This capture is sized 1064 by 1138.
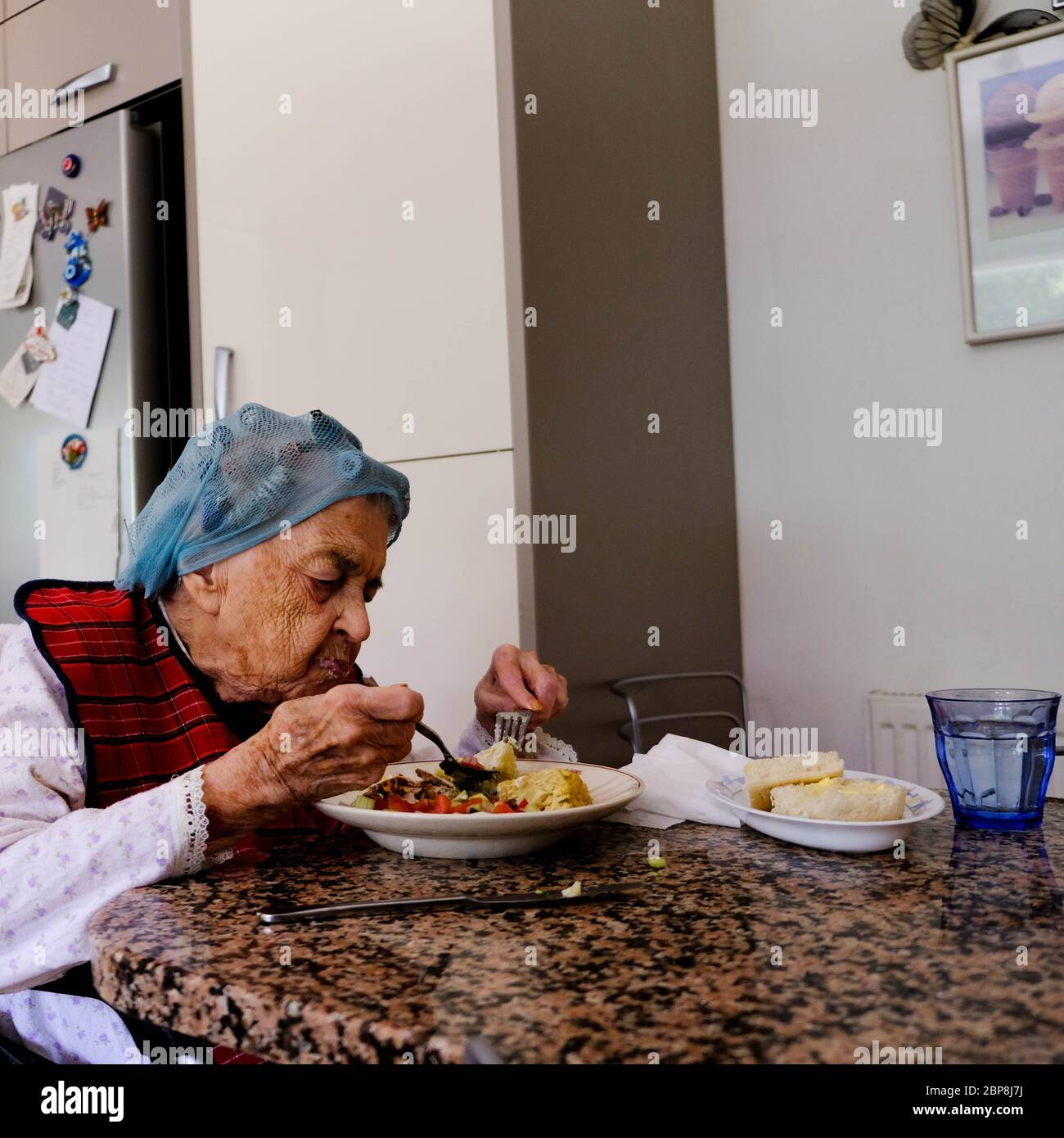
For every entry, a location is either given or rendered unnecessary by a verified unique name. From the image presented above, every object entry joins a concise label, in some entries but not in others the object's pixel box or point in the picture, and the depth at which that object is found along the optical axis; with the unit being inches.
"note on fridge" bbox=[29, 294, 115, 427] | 96.3
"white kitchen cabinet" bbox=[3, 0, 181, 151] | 96.0
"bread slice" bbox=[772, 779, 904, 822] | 33.5
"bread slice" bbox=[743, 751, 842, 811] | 36.3
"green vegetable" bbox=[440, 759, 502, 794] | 41.8
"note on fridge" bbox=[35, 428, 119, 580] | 96.0
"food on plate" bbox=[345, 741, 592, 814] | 37.1
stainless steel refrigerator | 94.7
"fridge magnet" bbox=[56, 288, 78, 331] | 98.6
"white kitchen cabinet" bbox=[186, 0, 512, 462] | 77.0
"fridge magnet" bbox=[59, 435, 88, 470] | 97.8
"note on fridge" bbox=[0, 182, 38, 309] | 102.8
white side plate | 32.9
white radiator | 84.0
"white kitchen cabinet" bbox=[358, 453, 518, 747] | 76.3
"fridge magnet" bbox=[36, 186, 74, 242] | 99.0
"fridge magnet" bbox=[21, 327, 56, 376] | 100.7
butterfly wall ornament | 83.2
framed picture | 80.0
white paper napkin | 39.3
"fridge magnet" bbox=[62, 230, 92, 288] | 97.3
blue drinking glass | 34.9
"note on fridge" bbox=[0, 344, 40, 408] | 103.0
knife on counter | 28.4
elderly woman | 34.1
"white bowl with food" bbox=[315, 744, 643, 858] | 33.9
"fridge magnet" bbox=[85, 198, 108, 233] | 95.9
